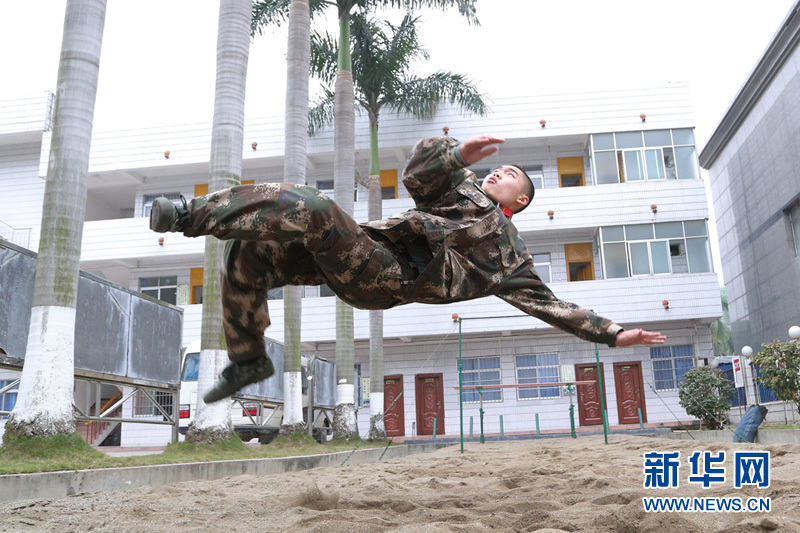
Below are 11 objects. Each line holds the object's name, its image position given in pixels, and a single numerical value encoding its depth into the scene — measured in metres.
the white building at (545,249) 24.47
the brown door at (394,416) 25.73
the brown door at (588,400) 25.00
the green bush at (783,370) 13.38
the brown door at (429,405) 25.75
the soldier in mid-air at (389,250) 3.44
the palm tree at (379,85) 20.05
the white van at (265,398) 15.43
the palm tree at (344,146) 16.92
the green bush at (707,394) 17.69
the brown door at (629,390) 24.75
